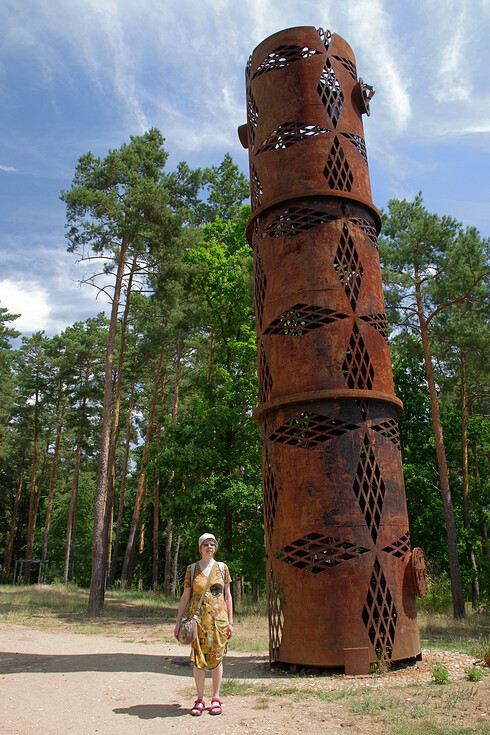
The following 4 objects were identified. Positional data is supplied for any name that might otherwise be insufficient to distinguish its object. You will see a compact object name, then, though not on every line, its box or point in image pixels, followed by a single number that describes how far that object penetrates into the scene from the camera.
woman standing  4.96
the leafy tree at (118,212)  19.23
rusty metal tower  6.51
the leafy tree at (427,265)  18.69
